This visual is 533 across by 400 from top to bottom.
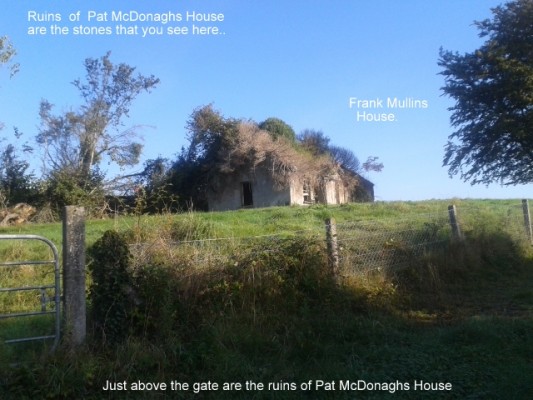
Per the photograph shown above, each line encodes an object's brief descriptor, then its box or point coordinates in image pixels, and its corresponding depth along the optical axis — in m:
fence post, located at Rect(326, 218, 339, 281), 7.34
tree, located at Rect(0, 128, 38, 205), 27.86
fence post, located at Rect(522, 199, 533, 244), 12.66
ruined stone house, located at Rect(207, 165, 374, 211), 28.08
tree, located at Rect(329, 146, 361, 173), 41.43
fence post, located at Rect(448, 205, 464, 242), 10.36
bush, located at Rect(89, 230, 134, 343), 5.28
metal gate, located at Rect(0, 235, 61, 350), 4.86
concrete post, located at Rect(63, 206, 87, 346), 5.11
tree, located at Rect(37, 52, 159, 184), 32.38
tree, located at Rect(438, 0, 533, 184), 14.77
